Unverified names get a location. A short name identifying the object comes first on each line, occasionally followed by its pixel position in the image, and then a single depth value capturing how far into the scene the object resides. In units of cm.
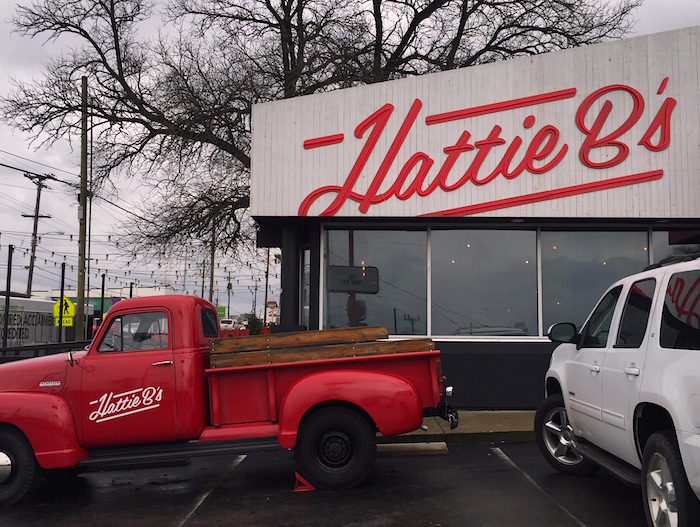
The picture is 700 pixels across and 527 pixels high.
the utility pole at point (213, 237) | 2020
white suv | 441
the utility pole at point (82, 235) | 2469
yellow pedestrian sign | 2988
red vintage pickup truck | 703
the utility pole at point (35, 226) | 4633
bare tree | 1922
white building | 1128
